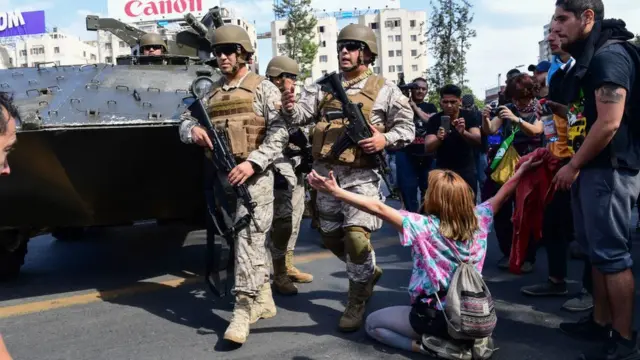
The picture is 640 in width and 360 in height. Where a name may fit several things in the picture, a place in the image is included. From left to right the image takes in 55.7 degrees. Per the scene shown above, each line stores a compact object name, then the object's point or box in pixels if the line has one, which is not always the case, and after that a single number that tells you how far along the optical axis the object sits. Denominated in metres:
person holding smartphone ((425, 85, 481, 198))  4.87
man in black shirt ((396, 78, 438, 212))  6.23
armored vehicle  3.81
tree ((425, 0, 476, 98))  16.71
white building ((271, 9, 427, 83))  78.19
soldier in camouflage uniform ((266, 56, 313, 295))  4.04
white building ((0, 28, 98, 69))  67.56
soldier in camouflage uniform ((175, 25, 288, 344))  3.47
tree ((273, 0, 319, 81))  28.95
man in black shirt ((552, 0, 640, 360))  2.74
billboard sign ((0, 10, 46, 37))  51.19
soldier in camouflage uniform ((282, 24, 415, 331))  3.46
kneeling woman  2.89
